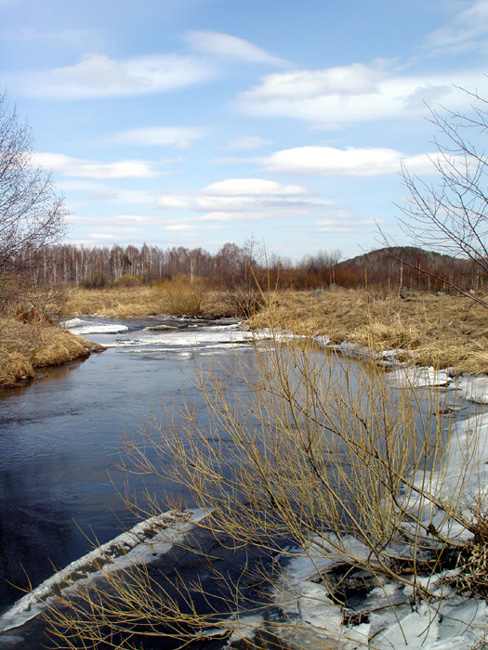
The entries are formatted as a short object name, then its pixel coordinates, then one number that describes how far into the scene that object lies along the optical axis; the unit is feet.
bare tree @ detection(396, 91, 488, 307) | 15.03
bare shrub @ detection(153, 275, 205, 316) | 101.91
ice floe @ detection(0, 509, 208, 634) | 12.62
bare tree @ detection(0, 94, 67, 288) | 36.78
